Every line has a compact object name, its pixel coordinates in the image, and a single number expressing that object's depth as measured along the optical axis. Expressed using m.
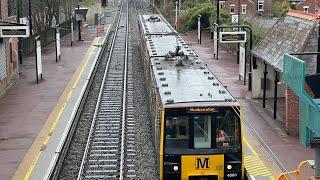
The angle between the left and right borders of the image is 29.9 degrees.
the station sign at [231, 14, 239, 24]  36.09
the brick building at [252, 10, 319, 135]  18.84
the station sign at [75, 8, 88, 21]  46.66
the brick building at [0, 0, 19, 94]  27.17
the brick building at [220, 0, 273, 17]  66.81
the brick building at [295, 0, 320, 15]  64.31
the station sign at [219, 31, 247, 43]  27.89
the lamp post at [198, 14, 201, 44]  44.22
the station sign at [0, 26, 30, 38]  25.56
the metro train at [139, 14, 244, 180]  12.97
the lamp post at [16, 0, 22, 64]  35.62
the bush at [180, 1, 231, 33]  52.03
